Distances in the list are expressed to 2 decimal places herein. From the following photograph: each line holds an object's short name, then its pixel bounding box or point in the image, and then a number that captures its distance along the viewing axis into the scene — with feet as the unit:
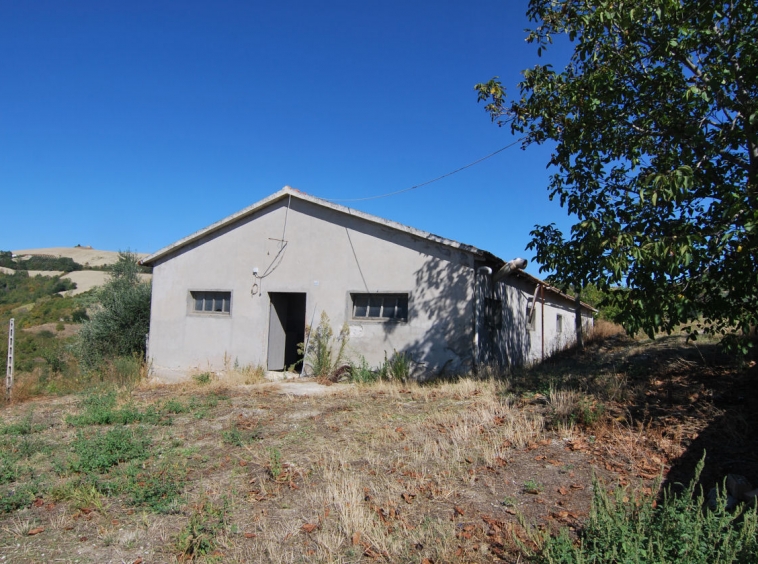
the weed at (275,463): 18.16
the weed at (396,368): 38.32
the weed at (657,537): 10.25
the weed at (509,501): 15.24
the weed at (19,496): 16.67
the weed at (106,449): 20.06
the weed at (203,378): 41.98
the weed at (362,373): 39.01
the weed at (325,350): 41.29
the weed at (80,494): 16.49
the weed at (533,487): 16.03
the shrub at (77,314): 109.56
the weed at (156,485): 16.48
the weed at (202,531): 13.51
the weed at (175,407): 29.99
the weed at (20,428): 26.00
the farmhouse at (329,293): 38.37
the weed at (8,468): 19.16
